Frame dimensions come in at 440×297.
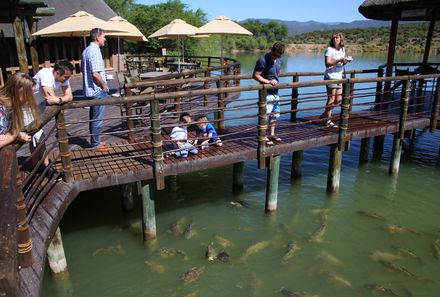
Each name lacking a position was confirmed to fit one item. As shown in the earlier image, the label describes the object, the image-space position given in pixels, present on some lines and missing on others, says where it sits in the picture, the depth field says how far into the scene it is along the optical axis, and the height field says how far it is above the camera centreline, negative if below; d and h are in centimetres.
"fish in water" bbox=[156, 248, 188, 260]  656 -354
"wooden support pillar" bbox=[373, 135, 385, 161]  1164 -303
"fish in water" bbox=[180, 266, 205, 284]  597 -358
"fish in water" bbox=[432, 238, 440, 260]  653 -348
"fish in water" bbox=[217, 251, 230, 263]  645 -353
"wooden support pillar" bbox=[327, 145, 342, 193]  842 -278
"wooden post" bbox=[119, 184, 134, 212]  782 -310
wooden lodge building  1569 +2
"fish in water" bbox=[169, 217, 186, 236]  725 -350
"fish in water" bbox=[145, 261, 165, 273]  627 -363
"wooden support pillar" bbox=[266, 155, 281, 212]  761 -283
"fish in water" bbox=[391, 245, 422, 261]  656 -354
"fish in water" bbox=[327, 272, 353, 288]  595 -365
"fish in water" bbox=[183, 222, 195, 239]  721 -352
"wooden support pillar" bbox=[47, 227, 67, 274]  568 -320
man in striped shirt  635 -53
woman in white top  797 -41
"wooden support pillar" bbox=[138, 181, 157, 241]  656 -291
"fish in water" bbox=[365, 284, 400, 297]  563 -358
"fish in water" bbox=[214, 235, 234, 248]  704 -361
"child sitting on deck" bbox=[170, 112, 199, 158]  673 -170
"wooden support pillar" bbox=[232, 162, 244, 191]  911 -315
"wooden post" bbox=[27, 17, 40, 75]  1053 -26
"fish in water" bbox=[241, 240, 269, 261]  667 -359
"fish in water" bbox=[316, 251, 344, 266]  653 -364
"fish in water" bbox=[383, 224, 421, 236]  740 -353
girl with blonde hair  423 -66
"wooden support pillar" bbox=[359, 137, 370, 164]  1082 -299
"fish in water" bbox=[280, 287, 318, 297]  554 -359
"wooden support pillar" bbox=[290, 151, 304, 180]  973 -307
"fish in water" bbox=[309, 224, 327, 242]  721 -357
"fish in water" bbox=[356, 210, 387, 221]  799 -353
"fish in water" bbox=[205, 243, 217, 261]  650 -353
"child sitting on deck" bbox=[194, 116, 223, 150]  728 -167
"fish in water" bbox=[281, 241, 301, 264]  659 -359
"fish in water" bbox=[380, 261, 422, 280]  606 -355
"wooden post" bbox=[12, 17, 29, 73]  841 -3
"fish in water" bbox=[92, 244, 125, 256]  671 -359
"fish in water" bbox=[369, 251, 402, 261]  652 -356
